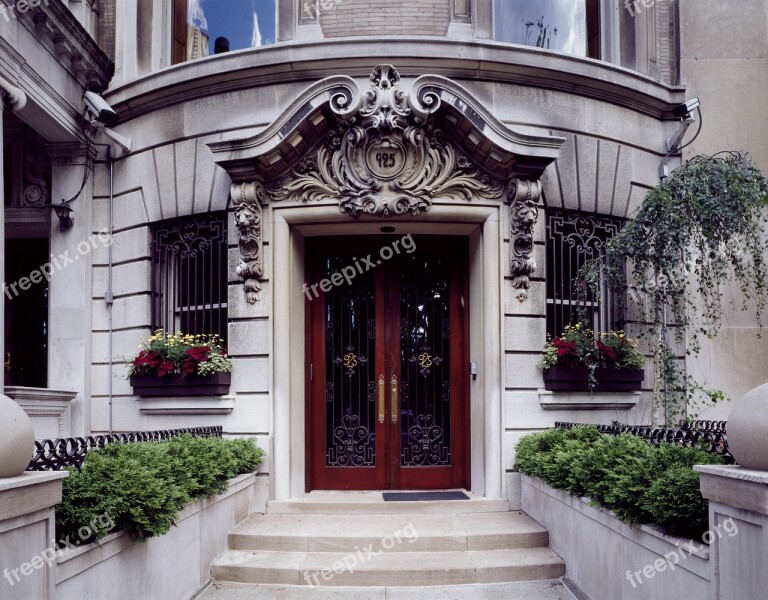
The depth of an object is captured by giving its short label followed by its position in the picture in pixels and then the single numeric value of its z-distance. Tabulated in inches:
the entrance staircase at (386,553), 293.1
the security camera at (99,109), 416.8
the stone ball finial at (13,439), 164.4
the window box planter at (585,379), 381.4
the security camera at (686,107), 429.4
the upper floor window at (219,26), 431.2
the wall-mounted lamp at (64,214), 429.4
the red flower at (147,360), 395.9
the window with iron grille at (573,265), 407.8
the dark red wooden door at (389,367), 406.6
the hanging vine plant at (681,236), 352.5
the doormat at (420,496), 376.7
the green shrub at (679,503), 203.8
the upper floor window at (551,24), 425.4
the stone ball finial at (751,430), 165.0
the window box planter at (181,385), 384.5
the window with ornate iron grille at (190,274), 413.1
